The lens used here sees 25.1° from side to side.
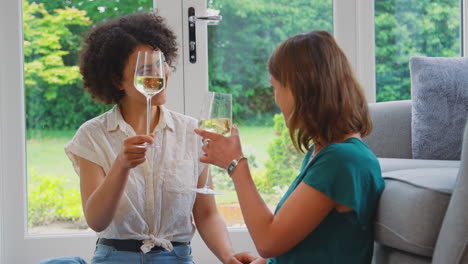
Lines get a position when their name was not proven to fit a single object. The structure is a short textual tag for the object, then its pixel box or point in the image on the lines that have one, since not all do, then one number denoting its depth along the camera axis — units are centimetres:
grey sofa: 297
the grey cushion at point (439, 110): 413
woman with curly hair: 343
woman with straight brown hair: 306
